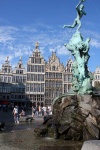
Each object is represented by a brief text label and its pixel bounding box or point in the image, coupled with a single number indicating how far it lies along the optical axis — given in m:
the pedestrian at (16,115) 17.79
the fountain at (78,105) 10.61
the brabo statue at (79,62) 13.92
